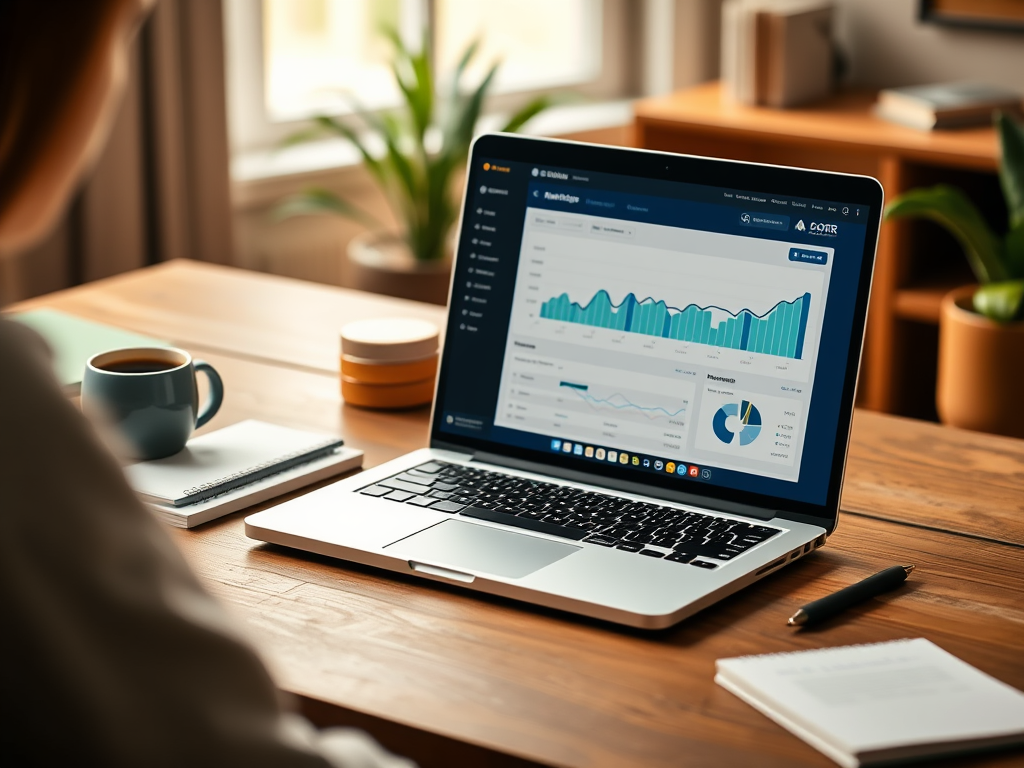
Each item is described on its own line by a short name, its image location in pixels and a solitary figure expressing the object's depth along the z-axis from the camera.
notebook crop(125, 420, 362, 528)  1.76
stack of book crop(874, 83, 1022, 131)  3.46
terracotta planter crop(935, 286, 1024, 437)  2.61
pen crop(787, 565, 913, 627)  1.60
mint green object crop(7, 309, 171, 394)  2.00
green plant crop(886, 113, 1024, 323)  2.68
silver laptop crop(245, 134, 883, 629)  1.68
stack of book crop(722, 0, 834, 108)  3.68
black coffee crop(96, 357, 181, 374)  1.84
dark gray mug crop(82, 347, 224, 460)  1.80
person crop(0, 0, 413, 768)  1.16
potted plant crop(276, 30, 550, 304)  3.42
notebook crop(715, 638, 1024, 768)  1.46
